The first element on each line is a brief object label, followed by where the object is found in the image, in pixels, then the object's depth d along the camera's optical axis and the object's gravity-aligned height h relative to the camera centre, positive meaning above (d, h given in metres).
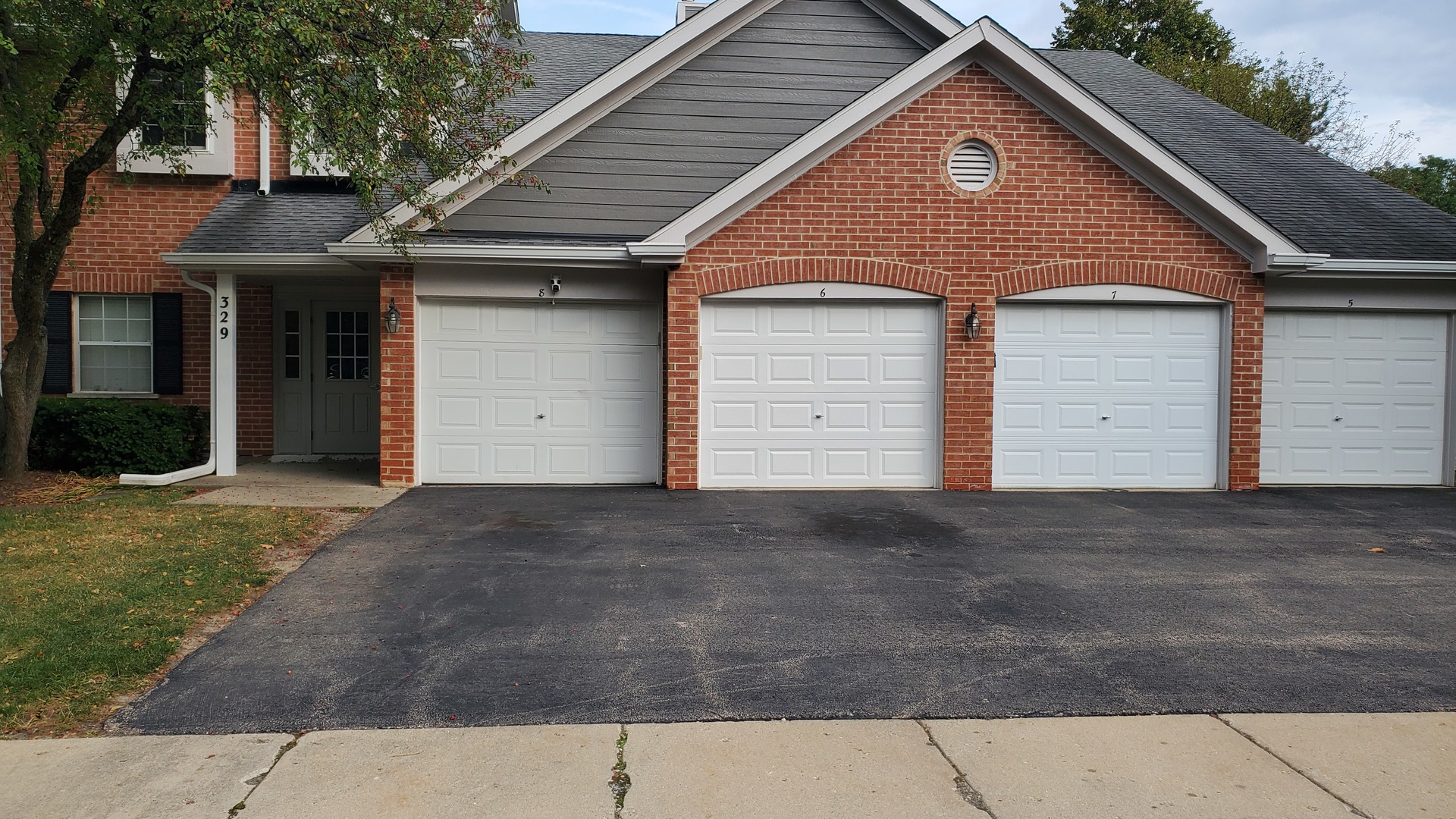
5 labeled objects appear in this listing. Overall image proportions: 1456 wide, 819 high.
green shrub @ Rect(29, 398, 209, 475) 11.36 -0.82
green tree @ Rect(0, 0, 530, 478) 8.03 +2.73
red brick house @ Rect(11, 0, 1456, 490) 10.94 +0.94
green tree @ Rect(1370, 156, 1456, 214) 30.75 +6.82
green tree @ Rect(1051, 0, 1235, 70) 30.48 +11.48
